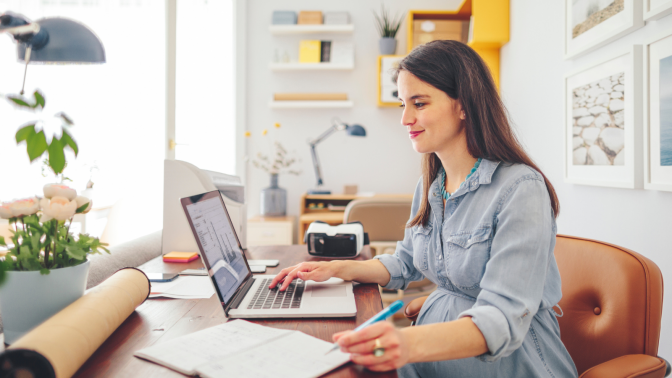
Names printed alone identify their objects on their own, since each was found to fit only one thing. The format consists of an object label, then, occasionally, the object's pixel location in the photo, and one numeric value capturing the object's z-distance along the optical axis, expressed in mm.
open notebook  594
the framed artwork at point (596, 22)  1550
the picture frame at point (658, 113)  1361
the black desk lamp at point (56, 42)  861
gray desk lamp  3227
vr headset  1392
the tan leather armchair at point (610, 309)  859
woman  729
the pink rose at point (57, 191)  662
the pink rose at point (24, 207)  637
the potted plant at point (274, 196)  3383
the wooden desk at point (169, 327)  610
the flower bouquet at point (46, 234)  640
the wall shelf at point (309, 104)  3514
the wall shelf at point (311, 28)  3486
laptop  820
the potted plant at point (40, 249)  630
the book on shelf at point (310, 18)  3508
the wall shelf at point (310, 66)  3488
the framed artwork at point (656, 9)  1349
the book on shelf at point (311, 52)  3533
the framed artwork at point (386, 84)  3451
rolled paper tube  514
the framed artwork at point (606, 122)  1532
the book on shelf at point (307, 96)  3555
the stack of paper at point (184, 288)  986
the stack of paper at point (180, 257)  1364
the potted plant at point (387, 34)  3475
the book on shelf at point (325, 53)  3561
